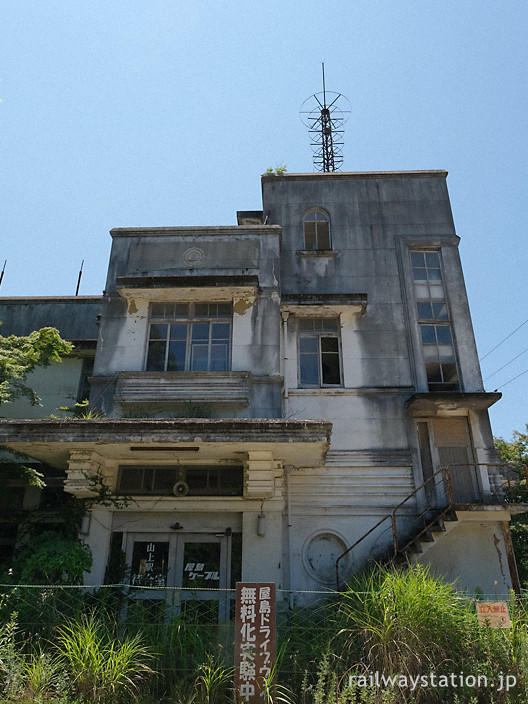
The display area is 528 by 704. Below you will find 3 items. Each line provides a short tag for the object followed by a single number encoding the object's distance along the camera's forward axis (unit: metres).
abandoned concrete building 12.22
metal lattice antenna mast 22.16
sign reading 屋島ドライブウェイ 7.00
